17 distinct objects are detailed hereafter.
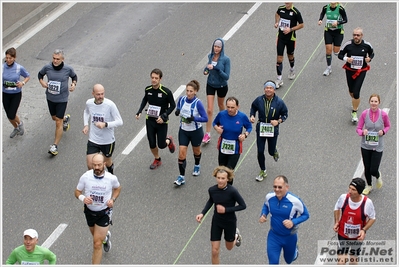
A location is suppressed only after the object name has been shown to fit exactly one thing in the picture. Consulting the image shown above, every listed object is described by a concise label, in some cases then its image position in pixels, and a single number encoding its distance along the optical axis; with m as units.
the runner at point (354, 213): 11.38
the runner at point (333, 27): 16.98
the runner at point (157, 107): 14.06
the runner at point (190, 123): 13.77
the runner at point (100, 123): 13.70
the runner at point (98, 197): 11.91
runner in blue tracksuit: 11.41
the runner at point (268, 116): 13.75
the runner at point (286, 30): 16.75
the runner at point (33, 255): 11.21
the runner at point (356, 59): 15.35
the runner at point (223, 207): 11.69
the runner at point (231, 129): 13.32
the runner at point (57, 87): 15.11
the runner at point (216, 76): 14.97
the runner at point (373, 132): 13.32
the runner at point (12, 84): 15.42
